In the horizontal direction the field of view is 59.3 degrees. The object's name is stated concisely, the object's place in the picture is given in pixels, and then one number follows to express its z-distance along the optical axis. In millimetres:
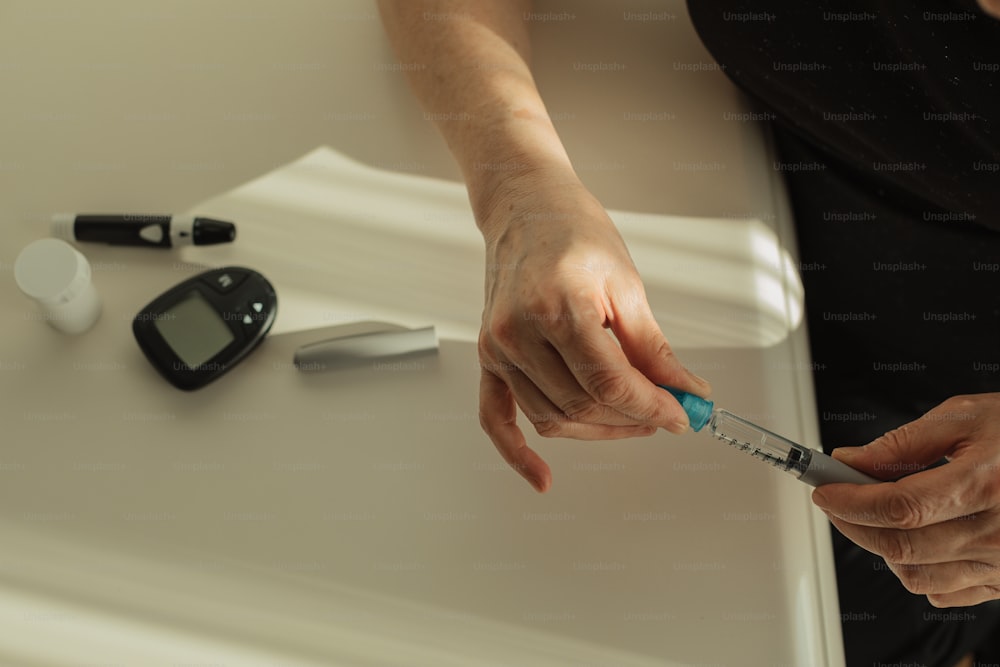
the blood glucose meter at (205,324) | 810
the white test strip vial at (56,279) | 789
